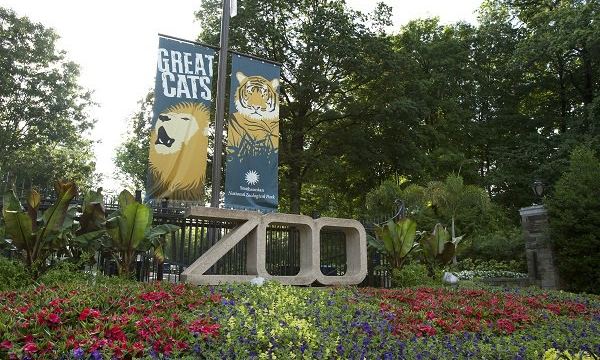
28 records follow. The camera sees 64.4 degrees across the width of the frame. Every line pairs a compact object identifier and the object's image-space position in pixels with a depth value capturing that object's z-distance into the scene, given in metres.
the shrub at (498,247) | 17.98
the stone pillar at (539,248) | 14.30
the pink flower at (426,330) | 5.38
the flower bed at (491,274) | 14.73
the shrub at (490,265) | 17.09
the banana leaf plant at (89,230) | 8.00
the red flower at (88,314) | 4.19
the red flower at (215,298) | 5.63
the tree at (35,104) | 24.86
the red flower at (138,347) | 3.73
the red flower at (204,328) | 4.22
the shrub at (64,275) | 6.76
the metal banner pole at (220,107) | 10.30
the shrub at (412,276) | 10.52
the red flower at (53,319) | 4.00
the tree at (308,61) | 20.89
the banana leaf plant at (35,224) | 7.22
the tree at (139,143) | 22.62
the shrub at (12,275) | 6.71
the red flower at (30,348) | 3.44
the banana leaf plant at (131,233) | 7.92
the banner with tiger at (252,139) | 10.23
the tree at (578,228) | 13.46
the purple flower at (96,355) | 3.51
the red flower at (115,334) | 3.92
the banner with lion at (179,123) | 9.59
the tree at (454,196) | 19.00
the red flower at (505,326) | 5.89
